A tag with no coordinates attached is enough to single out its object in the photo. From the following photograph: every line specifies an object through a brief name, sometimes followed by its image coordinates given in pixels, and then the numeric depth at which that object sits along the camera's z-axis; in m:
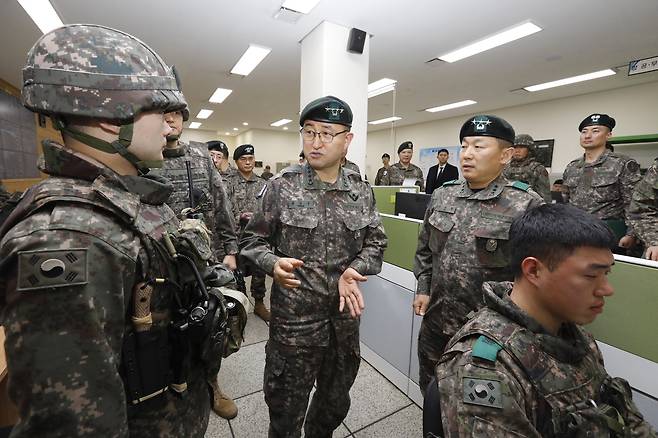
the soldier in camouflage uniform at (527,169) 3.88
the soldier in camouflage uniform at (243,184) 4.07
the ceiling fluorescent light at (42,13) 3.36
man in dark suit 6.05
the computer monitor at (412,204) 2.51
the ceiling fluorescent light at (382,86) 5.79
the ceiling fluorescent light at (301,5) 3.15
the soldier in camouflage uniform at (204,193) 1.72
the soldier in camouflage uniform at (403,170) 5.94
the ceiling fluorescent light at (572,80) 5.13
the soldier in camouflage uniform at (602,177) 2.96
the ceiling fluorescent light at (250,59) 4.51
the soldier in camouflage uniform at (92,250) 0.54
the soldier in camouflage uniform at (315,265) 1.34
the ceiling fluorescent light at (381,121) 9.84
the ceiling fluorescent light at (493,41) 3.65
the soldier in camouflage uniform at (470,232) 1.42
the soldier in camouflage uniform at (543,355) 0.72
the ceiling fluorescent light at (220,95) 6.98
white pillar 3.59
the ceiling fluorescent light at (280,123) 10.74
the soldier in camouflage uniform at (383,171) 6.72
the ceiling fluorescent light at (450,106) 7.37
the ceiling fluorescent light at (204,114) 9.54
